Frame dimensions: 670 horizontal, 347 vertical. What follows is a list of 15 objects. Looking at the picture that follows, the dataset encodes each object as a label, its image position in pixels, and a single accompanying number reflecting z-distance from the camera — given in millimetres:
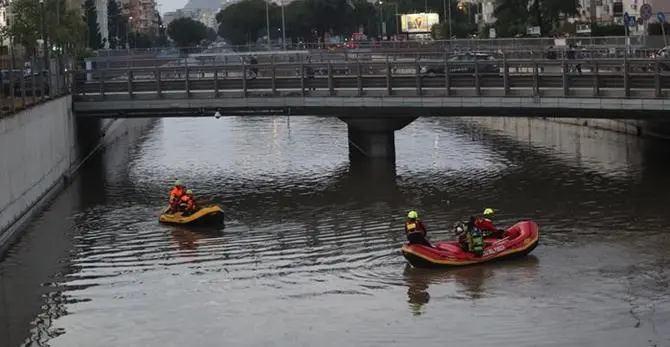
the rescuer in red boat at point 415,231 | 31500
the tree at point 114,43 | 192938
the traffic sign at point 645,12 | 54594
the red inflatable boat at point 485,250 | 31203
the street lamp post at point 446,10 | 175488
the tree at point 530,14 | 116375
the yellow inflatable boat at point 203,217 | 39375
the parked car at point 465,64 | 50212
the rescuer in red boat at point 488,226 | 32969
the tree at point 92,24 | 160400
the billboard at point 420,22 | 176125
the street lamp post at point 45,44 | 53312
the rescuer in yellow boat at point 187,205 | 39797
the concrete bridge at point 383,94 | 47375
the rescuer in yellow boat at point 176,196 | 40156
